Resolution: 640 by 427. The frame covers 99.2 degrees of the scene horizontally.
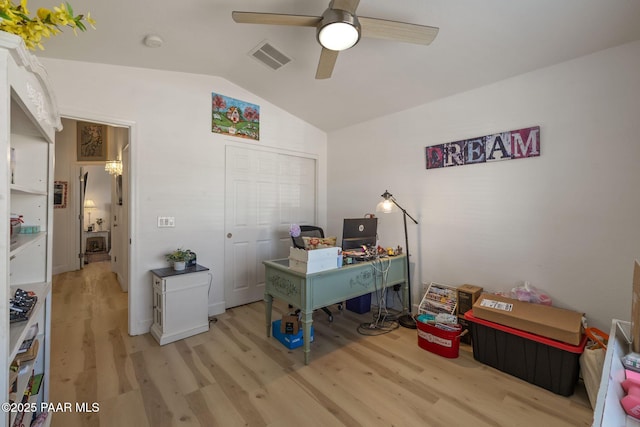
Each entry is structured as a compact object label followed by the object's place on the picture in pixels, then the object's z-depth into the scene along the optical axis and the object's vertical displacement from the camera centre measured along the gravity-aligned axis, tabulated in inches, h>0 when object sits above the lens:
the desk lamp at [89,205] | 264.4 +6.1
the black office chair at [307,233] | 129.1 -10.0
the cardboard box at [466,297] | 99.1 -30.2
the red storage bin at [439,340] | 90.9 -42.8
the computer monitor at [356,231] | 108.1 -6.8
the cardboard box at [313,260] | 86.8 -15.1
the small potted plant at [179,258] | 107.9 -18.3
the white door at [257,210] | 133.7 +1.5
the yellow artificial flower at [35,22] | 34.0 +25.0
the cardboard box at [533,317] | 72.6 -29.4
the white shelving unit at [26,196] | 32.3 +3.1
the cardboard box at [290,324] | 98.0 -40.3
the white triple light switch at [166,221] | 112.7 -3.6
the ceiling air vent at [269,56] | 97.7 +59.5
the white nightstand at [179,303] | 100.8 -34.9
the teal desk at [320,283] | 87.0 -25.0
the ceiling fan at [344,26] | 63.9 +46.2
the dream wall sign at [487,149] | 92.0 +24.9
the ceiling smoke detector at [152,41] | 88.5 +57.0
